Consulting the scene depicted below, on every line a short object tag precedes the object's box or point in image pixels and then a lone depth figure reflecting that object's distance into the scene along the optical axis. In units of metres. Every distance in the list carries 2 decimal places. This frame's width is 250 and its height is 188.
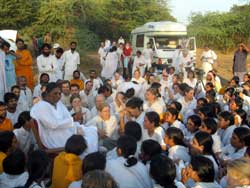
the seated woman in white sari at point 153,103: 5.39
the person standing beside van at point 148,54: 12.54
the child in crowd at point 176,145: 3.39
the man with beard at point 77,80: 7.20
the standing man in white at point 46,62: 7.20
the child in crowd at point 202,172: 2.59
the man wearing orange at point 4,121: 4.19
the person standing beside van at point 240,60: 9.44
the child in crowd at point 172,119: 4.44
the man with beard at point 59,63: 7.85
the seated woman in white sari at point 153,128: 4.00
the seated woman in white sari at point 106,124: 4.67
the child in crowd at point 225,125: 4.16
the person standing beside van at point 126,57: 13.98
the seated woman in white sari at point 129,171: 2.77
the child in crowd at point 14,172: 2.64
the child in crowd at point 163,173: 2.49
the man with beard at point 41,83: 6.21
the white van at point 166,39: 12.92
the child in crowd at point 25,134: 3.99
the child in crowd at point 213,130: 3.82
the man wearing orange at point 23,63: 7.12
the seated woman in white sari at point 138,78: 7.93
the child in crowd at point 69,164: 2.89
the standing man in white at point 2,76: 5.87
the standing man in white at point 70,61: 8.57
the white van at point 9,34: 12.66
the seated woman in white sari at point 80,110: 5.03
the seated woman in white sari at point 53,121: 3.38
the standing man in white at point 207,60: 11.38
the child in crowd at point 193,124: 4.11
